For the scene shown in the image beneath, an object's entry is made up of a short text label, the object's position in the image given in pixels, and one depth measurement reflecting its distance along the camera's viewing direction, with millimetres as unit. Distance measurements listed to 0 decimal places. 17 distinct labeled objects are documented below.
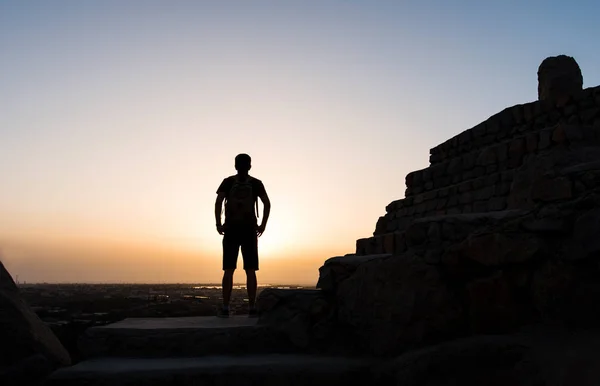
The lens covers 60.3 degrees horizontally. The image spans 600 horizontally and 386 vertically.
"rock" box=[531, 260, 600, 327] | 3350
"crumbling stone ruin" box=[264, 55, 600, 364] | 3490
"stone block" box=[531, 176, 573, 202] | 3711
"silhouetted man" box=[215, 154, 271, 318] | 5793
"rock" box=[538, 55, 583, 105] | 7469
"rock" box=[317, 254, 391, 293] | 4941
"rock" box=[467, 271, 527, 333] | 3688
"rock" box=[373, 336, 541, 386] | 3266
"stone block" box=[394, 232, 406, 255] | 7485
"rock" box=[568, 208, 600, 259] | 3373
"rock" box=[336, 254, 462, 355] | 4008
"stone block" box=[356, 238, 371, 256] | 9087
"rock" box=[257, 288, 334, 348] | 4621
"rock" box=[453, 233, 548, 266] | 3654
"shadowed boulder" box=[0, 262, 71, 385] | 3780
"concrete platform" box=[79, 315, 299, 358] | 4355
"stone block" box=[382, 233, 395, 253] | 8055
